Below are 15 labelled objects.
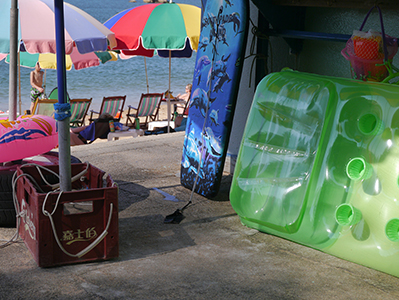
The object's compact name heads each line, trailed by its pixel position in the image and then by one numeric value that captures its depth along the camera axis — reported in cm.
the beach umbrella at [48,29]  746
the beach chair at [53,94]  1219
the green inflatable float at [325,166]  340
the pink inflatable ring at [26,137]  409
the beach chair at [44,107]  1062
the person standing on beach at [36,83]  1323
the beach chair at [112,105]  1212
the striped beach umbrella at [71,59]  1096
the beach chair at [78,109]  1181
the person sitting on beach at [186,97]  1337
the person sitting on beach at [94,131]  990
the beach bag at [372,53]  386
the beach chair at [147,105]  1255
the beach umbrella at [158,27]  909
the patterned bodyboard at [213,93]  487
